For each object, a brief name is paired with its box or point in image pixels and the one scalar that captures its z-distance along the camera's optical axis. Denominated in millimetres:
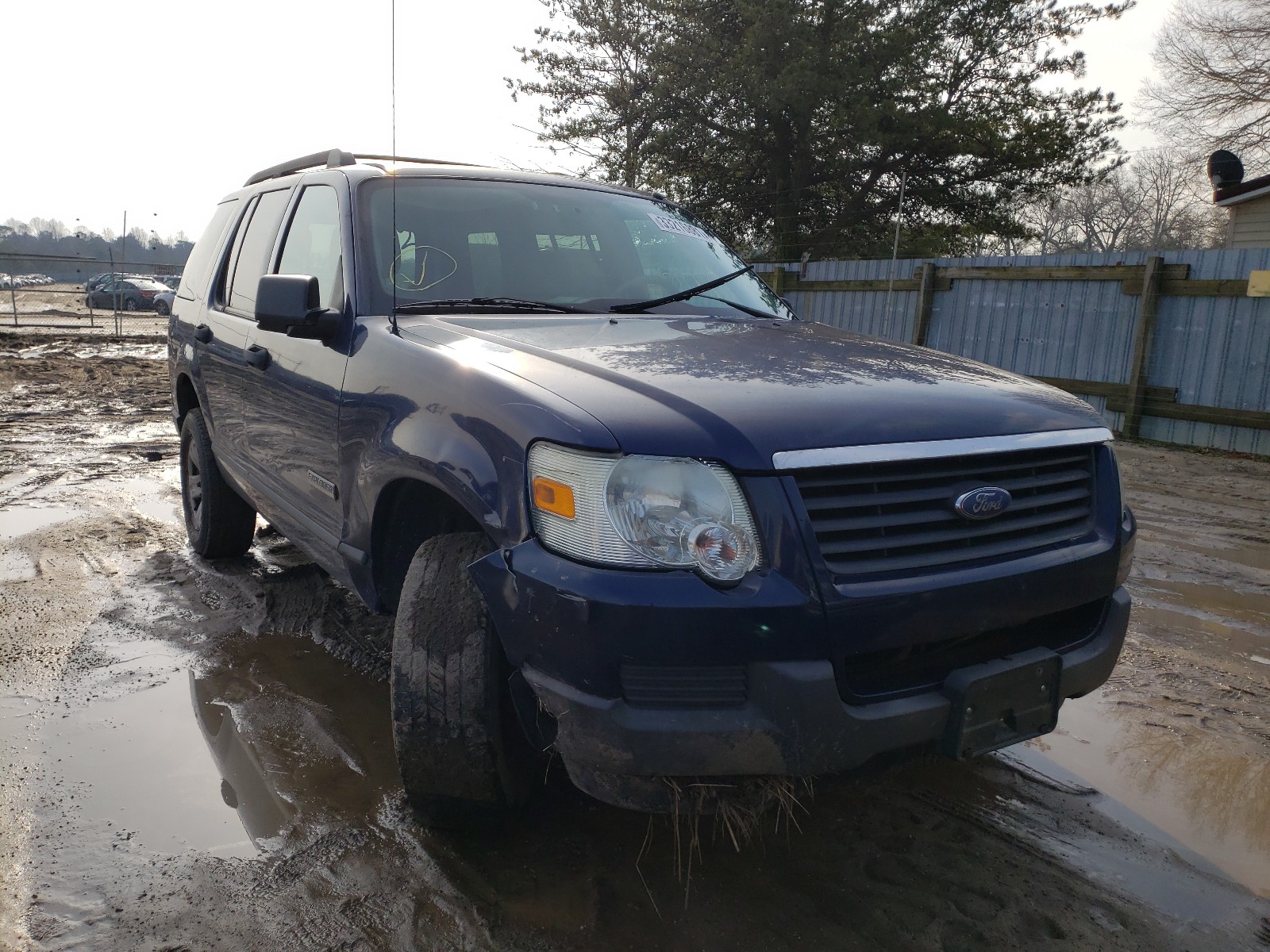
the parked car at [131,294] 32438
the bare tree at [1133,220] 44062
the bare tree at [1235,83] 22281
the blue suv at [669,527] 1899
